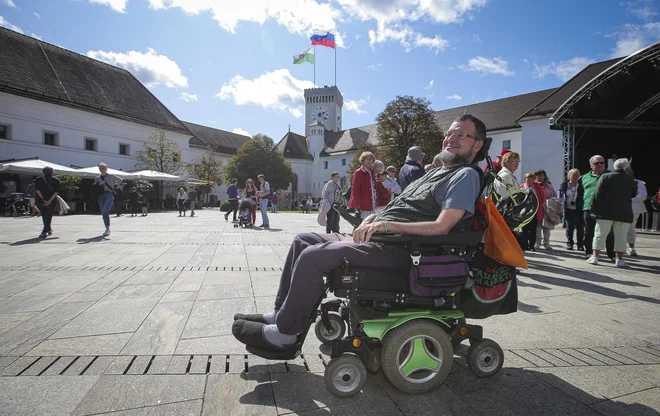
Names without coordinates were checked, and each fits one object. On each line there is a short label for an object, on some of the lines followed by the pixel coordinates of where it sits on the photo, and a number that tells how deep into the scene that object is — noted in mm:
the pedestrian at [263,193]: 13767
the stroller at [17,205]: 17188
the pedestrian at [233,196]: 15378
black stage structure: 14320
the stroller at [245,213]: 13383
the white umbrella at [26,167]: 19141
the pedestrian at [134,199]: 20281
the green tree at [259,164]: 59375
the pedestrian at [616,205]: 6117
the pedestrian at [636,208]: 7781
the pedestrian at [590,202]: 6828
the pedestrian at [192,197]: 21052
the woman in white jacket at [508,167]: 4351
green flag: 75312
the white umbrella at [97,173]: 22641
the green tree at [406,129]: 43438
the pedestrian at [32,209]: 17462
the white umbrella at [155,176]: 25427
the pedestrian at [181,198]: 21109
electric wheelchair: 1983
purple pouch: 1990
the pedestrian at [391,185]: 6395
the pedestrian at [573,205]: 8227
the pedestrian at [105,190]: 9594
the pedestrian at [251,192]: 14148
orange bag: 2152
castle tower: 85938
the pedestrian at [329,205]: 6496
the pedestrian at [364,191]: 6066
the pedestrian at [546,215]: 8459
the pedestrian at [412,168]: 5438
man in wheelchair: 2049
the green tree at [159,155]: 37969
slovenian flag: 76375
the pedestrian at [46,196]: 8805
